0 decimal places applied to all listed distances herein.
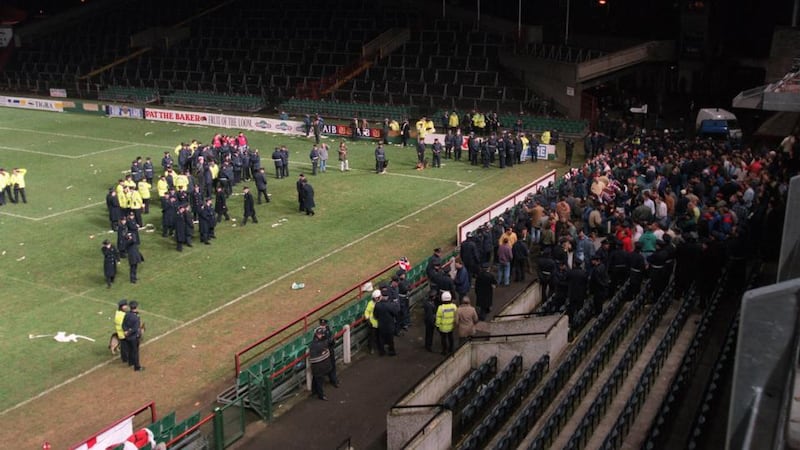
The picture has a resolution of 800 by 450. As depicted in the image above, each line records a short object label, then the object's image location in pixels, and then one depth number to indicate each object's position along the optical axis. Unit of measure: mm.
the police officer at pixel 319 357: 15672
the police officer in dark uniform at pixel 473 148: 37375
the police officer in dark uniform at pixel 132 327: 17062
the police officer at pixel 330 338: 15758
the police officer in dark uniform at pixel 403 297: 18719
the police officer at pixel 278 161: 34469
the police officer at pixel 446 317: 17125
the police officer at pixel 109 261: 21797
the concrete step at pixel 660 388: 12141
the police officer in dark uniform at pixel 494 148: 36594
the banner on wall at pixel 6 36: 73875
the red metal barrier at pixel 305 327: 17603
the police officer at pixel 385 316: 17375
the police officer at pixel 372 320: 17497
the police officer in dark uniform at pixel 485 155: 36812
